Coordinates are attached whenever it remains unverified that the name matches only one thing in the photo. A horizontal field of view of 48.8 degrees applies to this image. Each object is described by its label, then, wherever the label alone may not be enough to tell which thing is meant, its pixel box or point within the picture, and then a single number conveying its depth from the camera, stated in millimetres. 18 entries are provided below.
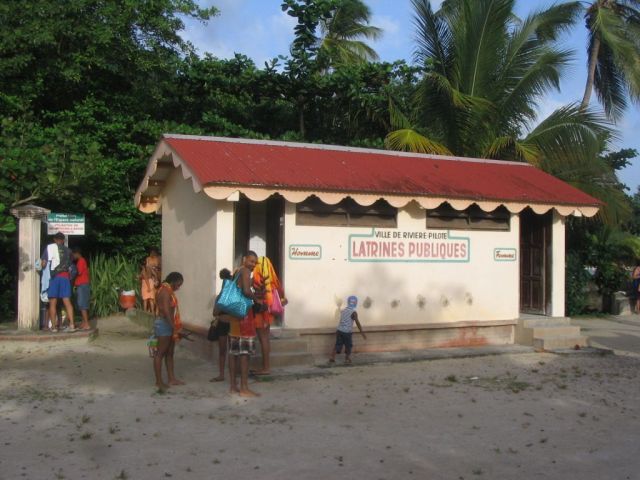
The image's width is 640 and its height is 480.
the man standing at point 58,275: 11680
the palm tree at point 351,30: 28234
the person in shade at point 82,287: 12617
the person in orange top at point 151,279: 14406
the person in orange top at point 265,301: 9195
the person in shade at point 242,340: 8133
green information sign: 12773
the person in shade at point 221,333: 8727
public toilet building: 10375
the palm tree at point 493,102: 16609
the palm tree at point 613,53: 21656
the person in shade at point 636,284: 20250
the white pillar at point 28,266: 11984
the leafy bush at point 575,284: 19312
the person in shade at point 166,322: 8250
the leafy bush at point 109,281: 15273
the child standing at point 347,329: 10227
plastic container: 15304
